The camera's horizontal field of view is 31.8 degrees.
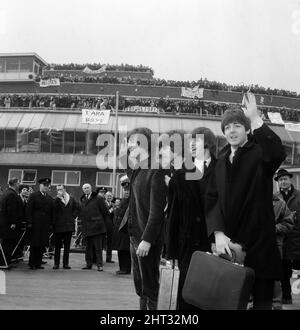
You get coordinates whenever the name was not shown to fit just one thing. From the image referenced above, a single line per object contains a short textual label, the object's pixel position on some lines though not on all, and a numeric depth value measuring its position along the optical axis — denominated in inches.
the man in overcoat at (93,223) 454.9
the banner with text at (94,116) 1143.6
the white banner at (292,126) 1119.7
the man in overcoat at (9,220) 416.8
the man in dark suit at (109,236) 530.2
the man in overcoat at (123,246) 432.5
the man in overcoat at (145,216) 186.5
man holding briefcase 133.4
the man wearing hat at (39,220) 438.6
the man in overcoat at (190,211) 168.2
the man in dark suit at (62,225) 452.1
